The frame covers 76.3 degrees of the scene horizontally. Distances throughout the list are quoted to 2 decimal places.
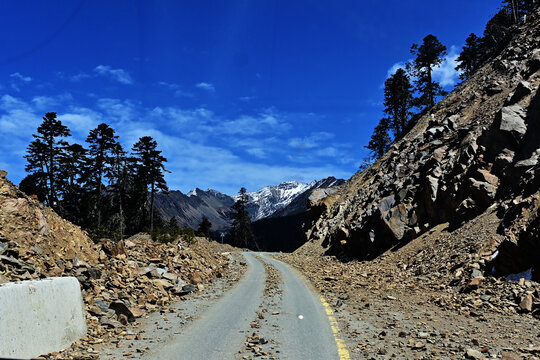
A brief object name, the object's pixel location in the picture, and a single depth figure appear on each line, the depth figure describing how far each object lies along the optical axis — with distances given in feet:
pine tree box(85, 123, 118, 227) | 133.08
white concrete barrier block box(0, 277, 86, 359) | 17.57
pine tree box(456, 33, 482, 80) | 226.17
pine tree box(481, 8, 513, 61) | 192.34
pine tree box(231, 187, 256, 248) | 274.57
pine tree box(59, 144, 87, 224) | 133.80
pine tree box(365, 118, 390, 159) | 231.30
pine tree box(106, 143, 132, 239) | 137.18
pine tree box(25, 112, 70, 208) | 121.70
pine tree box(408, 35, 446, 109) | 178.73
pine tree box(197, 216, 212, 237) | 300.85
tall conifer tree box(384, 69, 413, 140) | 196.85
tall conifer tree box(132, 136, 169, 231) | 154.51
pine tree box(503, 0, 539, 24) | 185.05
